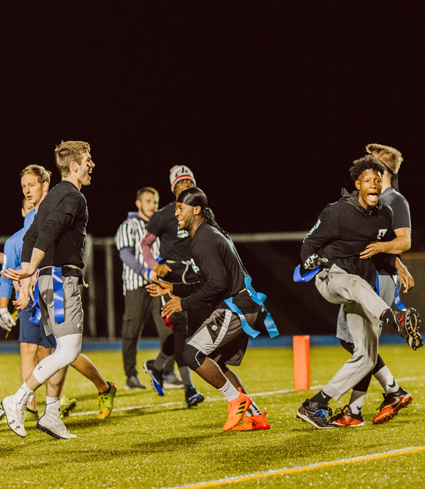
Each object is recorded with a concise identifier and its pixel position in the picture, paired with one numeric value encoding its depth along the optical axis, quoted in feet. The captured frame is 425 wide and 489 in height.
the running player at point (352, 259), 46.98
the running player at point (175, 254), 58.54
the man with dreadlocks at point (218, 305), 46.24
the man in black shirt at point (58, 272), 43.96
